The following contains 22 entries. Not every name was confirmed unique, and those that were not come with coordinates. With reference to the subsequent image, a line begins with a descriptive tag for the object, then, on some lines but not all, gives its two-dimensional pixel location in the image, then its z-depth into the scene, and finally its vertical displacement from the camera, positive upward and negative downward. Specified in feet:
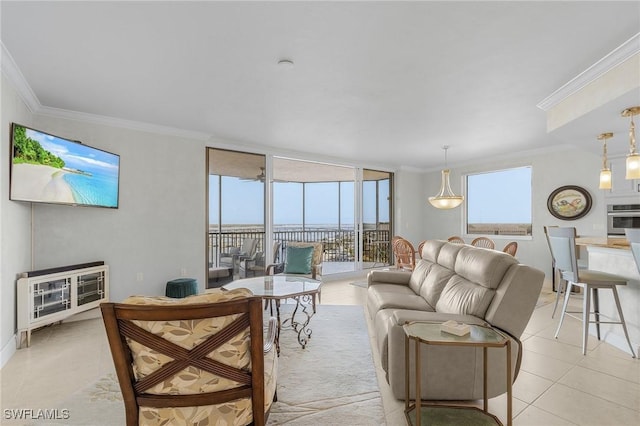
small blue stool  14.02 -3.15
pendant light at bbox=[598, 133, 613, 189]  11.60 +1.53
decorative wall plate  17.80 +0.91
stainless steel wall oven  15.52 +0.01
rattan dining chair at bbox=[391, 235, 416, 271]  18.08 -2.16
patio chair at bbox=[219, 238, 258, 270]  18.44 -2.11
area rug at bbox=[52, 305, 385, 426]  6.70 -4.22
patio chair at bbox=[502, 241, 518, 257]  15.94 -1.56
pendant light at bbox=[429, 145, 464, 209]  17.53 +0.99
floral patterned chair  4.13 -1.92
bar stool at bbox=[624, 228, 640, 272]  8.14 -0.59
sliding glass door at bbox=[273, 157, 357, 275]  25.55 +0.67
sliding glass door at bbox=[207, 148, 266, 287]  17.75 +0.29
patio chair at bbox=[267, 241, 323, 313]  15.81 -2.14
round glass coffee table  10.36 -2.48
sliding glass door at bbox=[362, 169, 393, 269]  25.44 -0.12
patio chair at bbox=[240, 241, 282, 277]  18.80 -2.82
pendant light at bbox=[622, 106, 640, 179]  9.36 +1.68
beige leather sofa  6.86 -2.42
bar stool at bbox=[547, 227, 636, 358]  9.96 -1.91
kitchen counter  10.33 -0.88
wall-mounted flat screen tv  9.82 +1.63
